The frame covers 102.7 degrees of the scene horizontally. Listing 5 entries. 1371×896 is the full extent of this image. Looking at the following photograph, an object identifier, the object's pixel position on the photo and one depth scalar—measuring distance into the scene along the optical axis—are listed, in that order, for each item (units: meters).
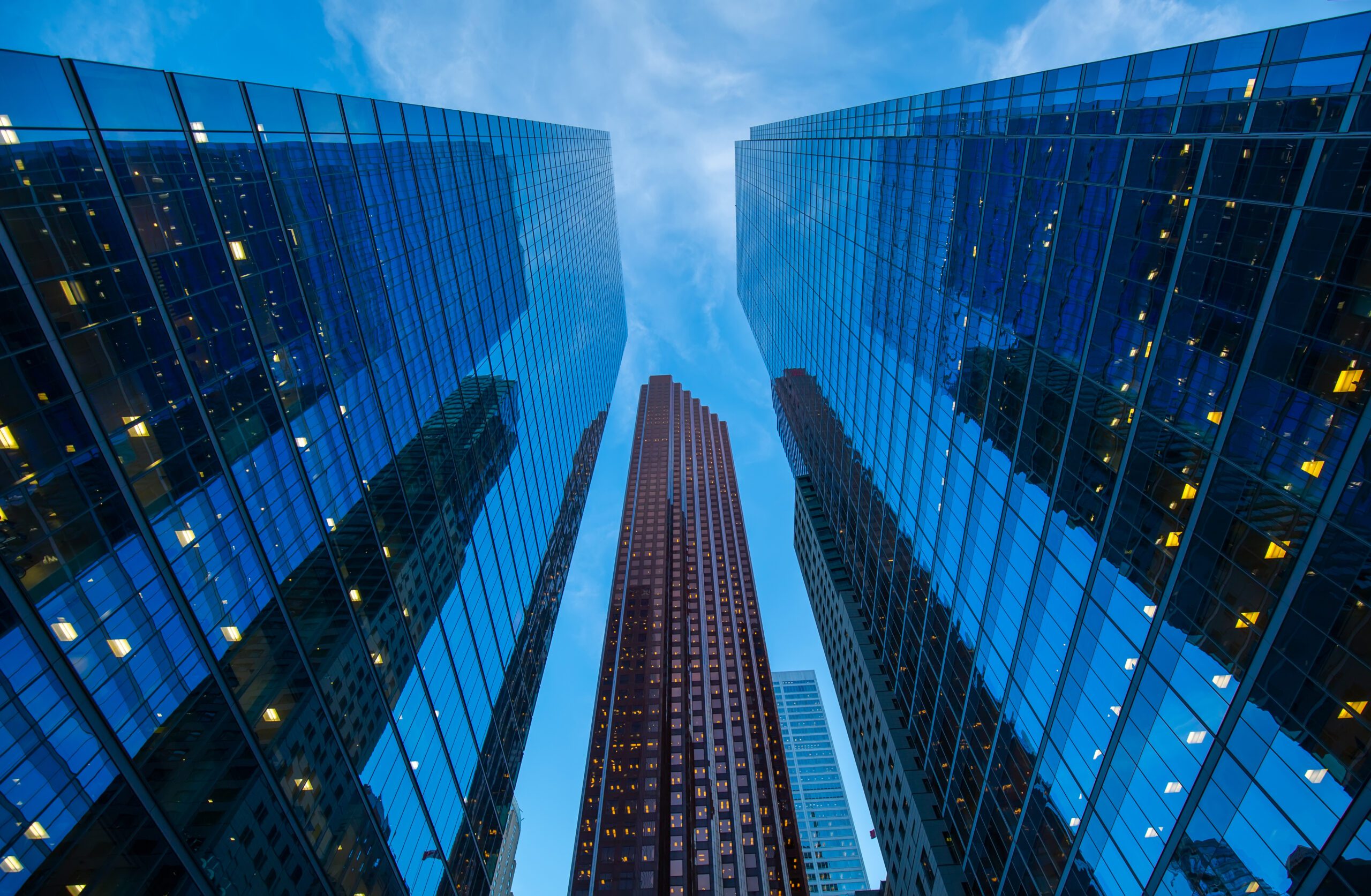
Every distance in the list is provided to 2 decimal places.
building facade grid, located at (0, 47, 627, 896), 13.52
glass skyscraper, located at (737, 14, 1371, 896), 14.27
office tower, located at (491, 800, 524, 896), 155.88
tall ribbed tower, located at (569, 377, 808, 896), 94.06
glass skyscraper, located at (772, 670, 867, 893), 169.62
